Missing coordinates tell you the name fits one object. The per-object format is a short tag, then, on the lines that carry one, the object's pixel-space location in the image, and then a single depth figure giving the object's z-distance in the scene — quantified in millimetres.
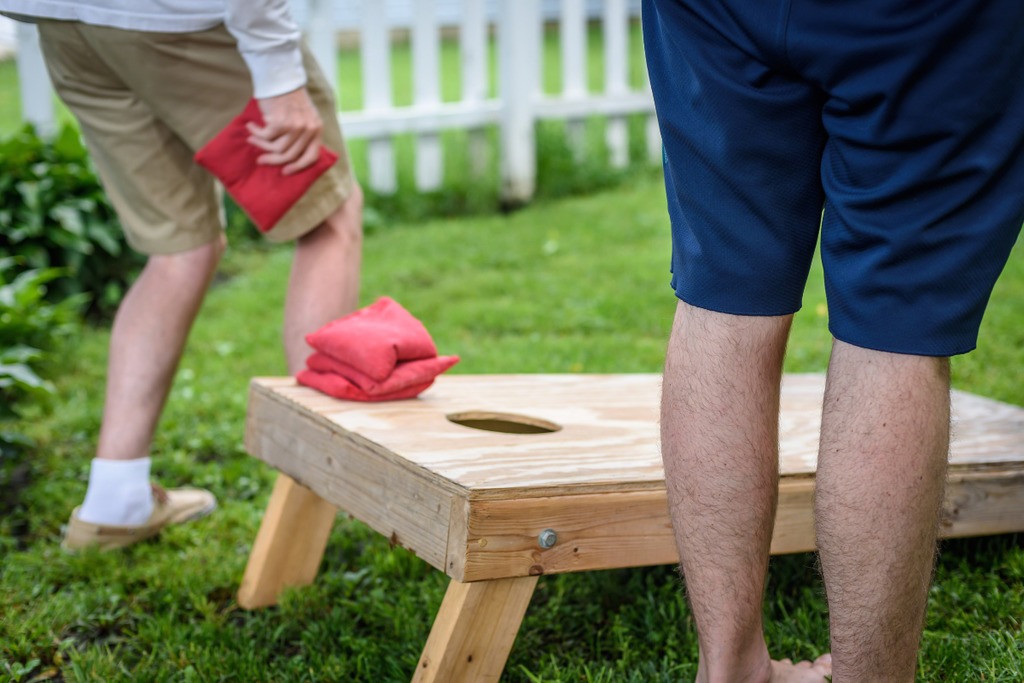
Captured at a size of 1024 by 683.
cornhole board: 1664
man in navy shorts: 1183
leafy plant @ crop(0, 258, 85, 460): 2961
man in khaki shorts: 2275
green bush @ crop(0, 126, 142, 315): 4172
